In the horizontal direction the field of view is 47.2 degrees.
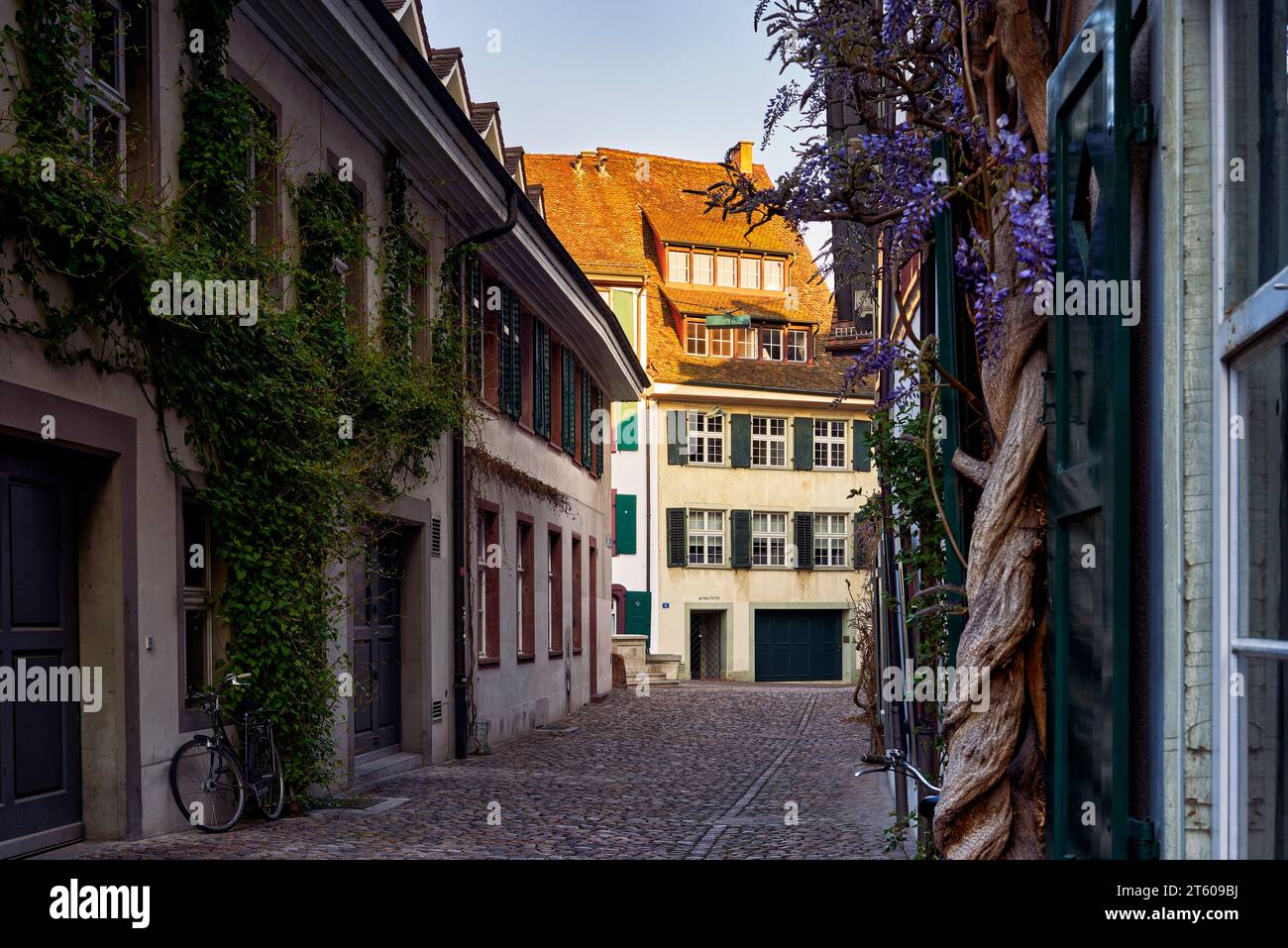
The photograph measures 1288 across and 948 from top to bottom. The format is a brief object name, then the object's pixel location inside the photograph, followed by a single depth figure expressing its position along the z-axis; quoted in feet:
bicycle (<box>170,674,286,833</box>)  29.84
